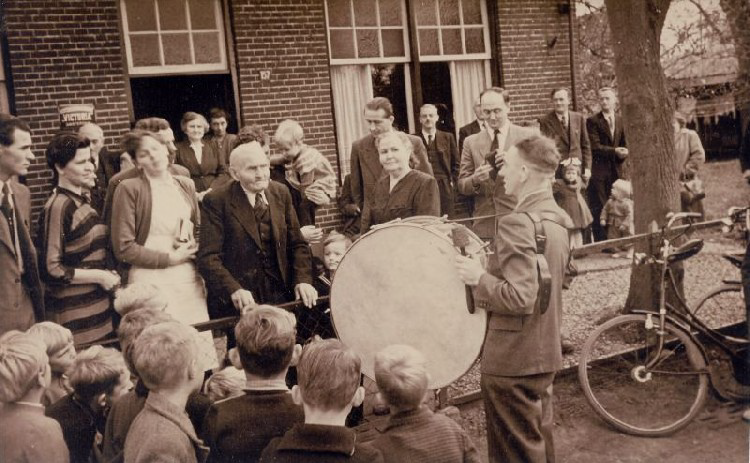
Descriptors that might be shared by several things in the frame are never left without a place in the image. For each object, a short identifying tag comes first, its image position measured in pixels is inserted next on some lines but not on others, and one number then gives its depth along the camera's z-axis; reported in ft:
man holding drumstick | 11.64
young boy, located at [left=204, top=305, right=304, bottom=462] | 9.14
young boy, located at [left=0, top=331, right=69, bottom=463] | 8.77
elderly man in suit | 14.42
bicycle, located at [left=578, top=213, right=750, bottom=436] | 16.19
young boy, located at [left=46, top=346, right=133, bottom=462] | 9.96
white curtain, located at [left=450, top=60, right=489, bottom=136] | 33.99
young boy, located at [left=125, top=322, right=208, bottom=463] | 8.66
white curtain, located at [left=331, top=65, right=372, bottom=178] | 30.66
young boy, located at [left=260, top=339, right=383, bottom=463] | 8.38
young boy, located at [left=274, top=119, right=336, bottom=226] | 17.56
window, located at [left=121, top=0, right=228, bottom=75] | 26.25
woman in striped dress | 14.39
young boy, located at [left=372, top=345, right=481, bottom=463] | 9.08
